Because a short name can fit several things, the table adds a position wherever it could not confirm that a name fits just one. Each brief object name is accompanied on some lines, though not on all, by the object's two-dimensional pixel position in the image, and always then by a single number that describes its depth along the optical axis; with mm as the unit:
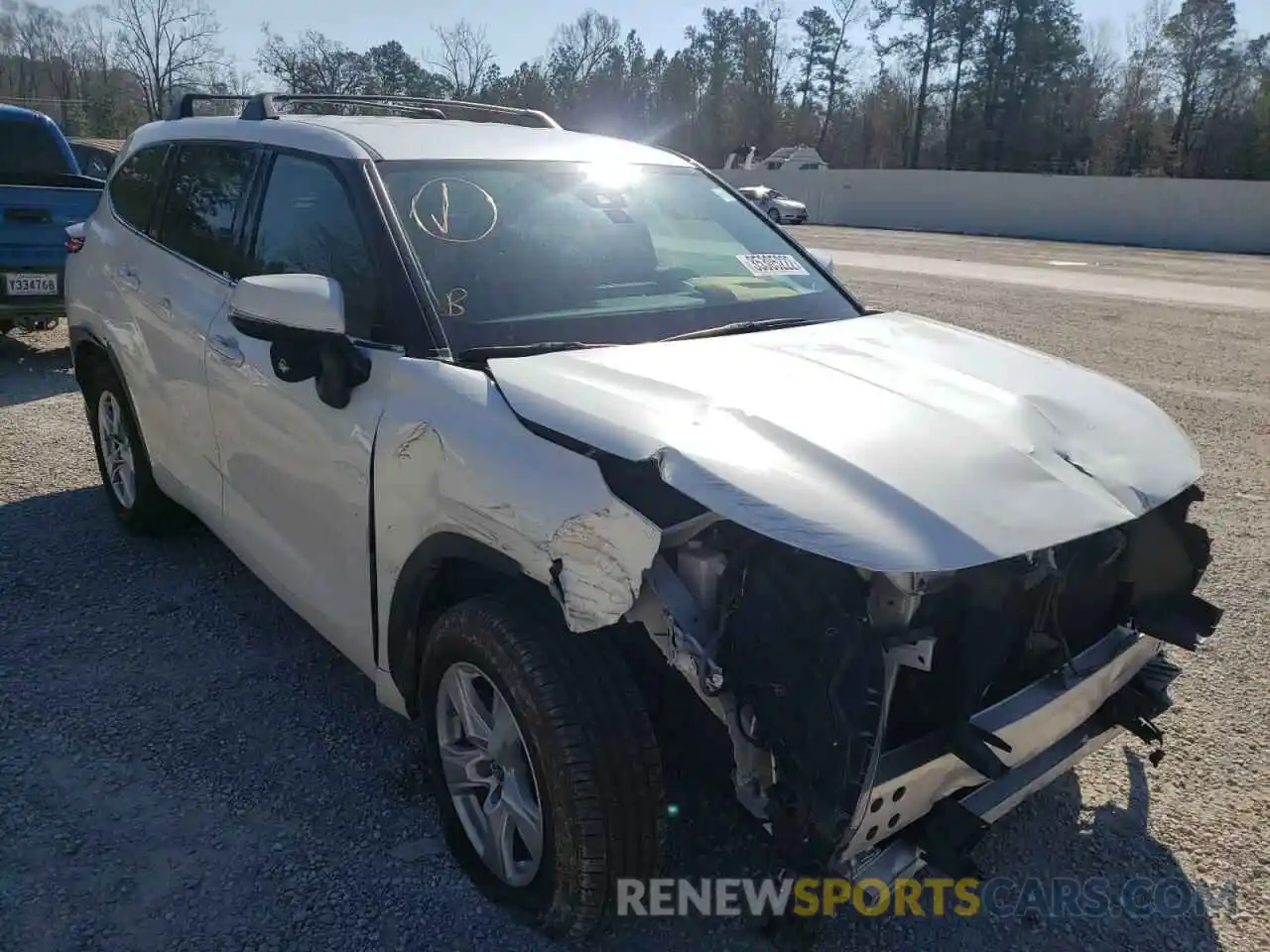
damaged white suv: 1989
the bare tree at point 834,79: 71812
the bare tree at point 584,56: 78812
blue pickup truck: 7832
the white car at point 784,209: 36484
